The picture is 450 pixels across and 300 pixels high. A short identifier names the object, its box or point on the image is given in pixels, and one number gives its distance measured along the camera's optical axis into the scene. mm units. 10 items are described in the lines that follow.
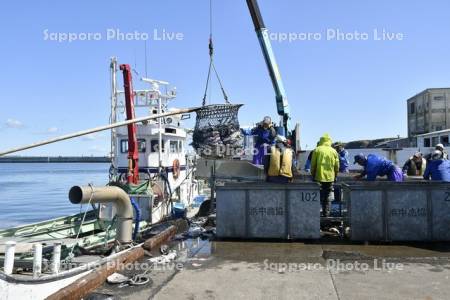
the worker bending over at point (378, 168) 9227
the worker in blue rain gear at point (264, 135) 11720
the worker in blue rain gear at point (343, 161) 13467
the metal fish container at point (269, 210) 7602
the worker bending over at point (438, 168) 9063
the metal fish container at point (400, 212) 7320
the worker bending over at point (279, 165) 8359
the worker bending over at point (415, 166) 14195
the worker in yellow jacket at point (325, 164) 8289
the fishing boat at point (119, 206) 6234
